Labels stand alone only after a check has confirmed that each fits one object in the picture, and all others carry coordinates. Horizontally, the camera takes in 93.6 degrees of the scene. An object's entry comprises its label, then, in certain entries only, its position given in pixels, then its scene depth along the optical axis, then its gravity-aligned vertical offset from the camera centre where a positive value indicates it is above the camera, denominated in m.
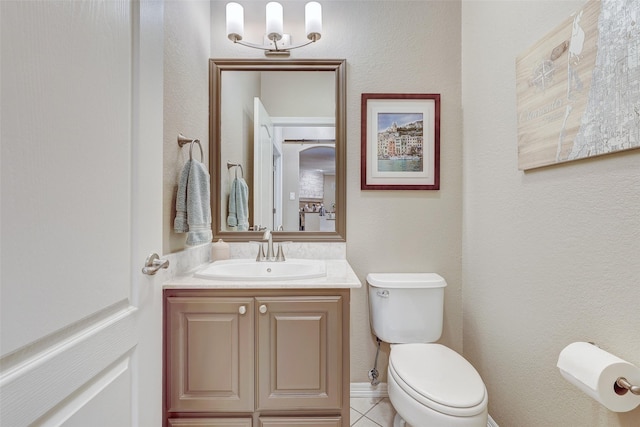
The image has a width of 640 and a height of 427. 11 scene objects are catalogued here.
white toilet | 1.08 -0.67
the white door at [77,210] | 0.48 +0.00
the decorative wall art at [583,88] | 0.84 +0.41
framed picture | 1.82 +0.43
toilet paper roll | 0.78 -0.44
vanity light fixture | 1.68 +1.07
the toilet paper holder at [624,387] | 0.76 -0.45
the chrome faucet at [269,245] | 1.71 -0.19
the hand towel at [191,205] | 1.34 +0.03
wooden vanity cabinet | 1.22 -0.60
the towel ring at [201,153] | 1.40 +0.30
